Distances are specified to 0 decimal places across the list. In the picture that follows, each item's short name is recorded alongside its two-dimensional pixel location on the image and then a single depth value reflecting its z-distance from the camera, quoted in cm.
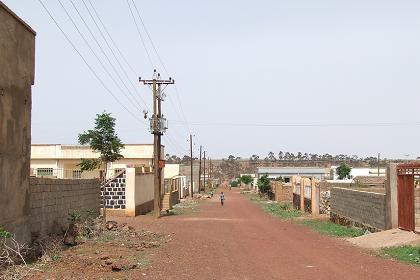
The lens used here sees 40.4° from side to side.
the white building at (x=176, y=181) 6099
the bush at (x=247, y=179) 13673
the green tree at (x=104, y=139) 4700
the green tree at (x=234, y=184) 16150
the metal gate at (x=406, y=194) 1889
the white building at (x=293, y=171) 11556
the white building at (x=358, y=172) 11110
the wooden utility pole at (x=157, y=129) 3925
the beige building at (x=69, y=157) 6332
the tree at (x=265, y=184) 7500
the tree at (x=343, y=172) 10388
